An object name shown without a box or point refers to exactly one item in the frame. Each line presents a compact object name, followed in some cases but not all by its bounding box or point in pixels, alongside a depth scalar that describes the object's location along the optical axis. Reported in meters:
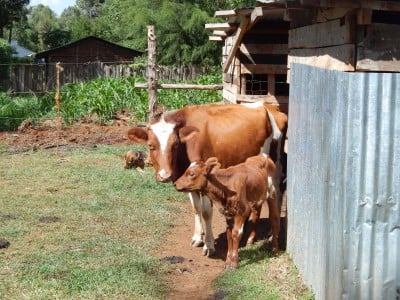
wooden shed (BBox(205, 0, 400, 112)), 5.61
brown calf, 6.64
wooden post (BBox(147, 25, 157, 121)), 13.24
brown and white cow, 7.22
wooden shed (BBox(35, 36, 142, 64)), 35.09
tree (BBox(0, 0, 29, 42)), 37.75
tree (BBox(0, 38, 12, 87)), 23.41
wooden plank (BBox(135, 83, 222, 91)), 13.66
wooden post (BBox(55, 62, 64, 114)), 18.85
